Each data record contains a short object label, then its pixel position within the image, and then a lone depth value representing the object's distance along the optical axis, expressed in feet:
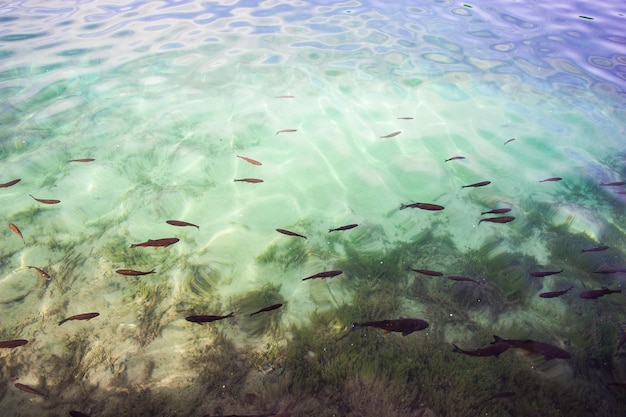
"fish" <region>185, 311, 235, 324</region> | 8.50
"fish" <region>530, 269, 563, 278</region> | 10.17
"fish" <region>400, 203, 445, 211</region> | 11.43
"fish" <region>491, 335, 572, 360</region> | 8.15
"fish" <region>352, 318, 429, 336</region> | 8.48
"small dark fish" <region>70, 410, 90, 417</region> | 7.41
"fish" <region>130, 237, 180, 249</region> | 10.29
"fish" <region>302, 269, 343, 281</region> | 9.68
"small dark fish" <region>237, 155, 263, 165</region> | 14.58
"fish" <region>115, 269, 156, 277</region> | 9.81
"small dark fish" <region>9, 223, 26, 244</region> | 11.52
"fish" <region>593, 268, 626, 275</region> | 10.66
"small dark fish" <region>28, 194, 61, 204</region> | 12.14
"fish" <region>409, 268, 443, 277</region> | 10.24
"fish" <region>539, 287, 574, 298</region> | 9.69
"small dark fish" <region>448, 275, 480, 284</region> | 10.23
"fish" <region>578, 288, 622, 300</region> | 9.36
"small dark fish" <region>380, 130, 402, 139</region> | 16.44
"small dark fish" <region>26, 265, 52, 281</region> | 10.45
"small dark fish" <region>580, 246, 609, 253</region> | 11.27
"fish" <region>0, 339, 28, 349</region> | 8.21
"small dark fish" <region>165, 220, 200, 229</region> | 11.30
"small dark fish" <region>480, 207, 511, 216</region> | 11.84
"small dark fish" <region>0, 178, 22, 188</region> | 12.85
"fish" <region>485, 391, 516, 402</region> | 7.95
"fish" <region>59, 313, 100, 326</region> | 8.95
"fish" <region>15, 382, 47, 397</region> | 7.88
